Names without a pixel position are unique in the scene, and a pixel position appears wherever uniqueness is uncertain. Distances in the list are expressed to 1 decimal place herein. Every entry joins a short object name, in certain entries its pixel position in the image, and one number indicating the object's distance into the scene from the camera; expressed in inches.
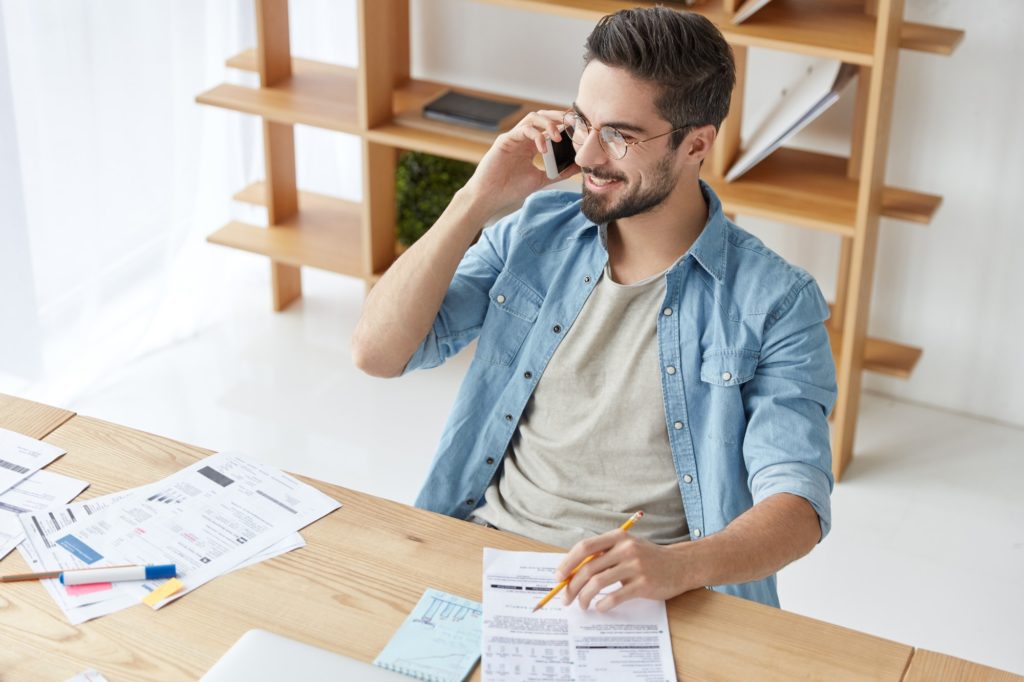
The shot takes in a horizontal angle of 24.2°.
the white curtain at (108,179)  187.8
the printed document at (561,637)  109.9
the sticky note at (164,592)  113.8
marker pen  114.4
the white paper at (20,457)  122.1
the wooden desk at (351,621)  110.5
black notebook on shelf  189.9
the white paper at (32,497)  118.2
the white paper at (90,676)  109.1
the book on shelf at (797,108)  168.6
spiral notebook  109.9
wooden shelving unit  167.8
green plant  205.2
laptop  108.6
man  124.1
